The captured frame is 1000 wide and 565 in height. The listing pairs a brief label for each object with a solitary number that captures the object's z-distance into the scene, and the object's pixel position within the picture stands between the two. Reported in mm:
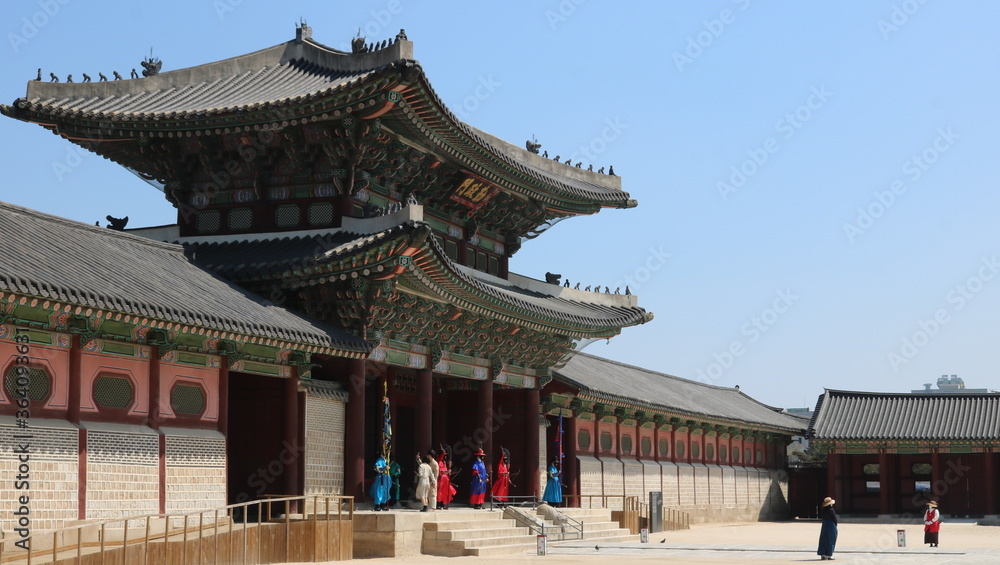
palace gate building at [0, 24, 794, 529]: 20844
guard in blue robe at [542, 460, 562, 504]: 35500
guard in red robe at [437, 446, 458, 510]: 30125
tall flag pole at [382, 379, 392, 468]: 27828
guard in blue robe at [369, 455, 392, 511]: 26938
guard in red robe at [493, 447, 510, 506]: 34094
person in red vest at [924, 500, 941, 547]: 31844
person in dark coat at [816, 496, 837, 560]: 26623
